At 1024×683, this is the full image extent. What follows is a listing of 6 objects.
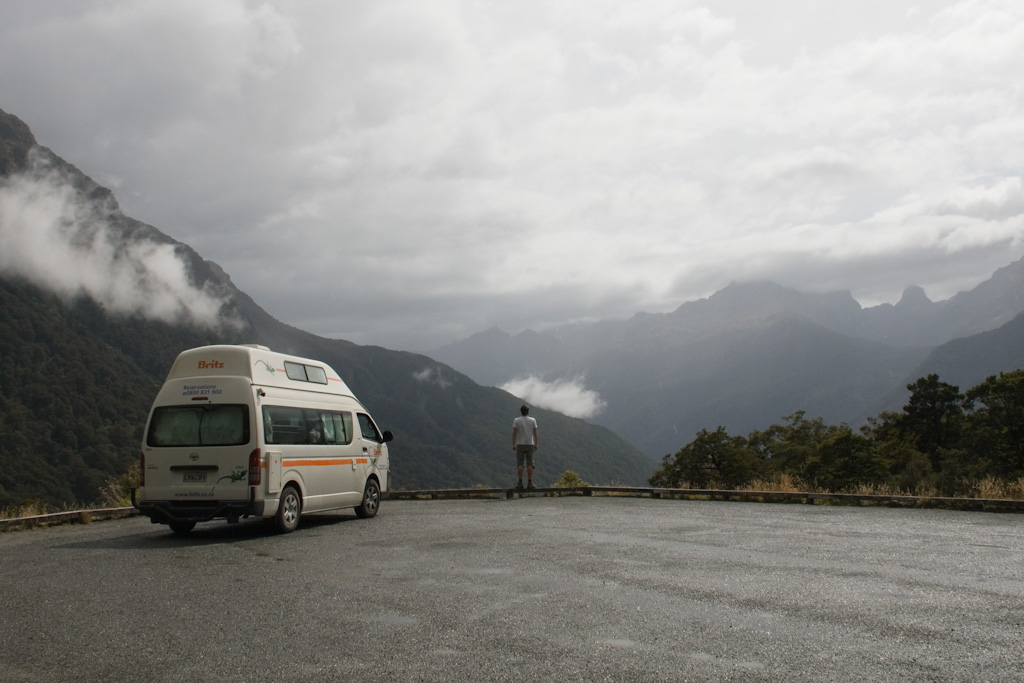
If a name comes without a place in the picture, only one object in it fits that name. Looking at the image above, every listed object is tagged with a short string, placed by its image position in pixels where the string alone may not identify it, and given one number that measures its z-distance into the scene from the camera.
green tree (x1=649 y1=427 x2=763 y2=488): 33.12
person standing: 18.16
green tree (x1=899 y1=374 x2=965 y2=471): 46.72
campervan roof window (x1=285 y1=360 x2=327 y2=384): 12.79
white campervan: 11.07
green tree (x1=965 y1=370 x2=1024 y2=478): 32.31
